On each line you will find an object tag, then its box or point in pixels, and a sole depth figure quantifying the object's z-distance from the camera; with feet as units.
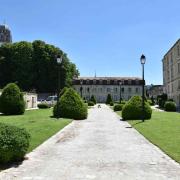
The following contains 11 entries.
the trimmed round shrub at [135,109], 51.47
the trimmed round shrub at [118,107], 88.03
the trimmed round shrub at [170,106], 86.01
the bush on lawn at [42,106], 104.04
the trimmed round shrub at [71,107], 53.33
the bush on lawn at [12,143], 16.51
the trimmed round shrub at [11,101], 66.25
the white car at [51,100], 122.08
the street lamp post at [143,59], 46.21
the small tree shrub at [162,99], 106.62
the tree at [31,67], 140.99
